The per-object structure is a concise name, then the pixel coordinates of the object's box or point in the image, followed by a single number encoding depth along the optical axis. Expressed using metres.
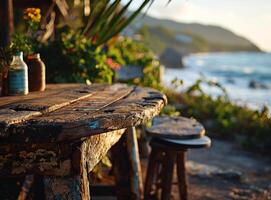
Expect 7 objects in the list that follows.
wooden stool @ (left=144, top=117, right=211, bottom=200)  2.58
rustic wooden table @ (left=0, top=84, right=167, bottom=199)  1.15
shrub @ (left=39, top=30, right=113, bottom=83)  3.27
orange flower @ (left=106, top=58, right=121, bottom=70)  3.85
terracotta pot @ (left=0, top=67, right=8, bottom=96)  1.89
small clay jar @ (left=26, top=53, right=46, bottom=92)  2.10
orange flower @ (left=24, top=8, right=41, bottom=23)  2.38
